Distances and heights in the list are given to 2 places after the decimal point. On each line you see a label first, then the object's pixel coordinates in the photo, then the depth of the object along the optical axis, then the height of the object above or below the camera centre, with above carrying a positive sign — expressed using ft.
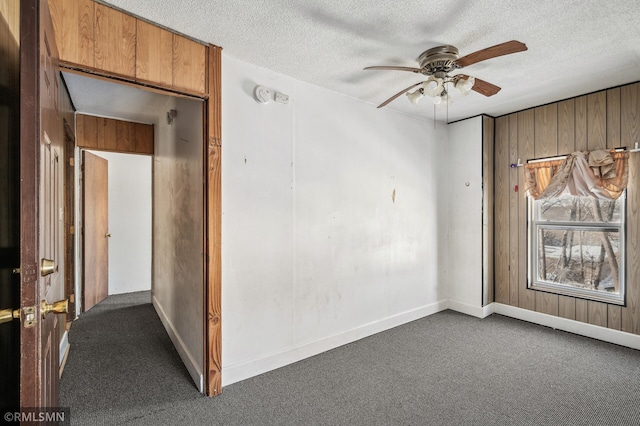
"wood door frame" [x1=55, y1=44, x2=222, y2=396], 7.28 -0.22
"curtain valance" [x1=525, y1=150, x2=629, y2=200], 9.80 +1.18
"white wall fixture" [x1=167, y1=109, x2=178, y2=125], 9.69 +3.11
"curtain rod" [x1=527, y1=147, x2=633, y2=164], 10.68 +1.90
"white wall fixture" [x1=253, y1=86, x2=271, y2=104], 8.13 +3.10
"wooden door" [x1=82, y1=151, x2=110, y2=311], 13.16 -0.79
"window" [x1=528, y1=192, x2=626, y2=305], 10.17 -1.29
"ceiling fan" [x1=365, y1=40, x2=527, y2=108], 7.00 +3.17
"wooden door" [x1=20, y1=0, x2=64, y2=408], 2.91 +0.10
